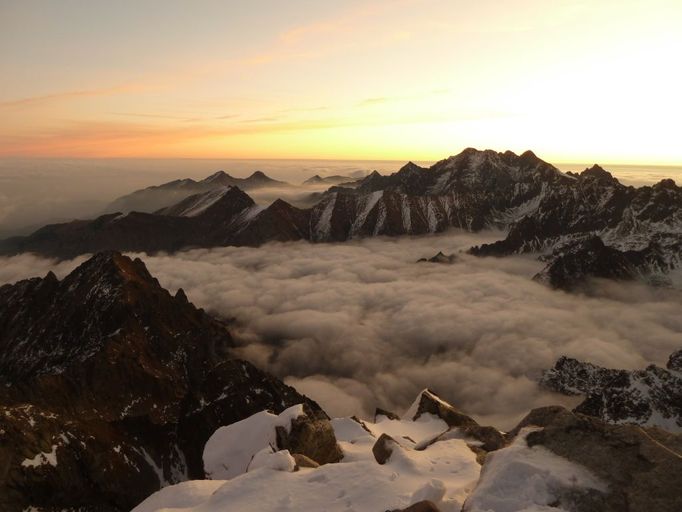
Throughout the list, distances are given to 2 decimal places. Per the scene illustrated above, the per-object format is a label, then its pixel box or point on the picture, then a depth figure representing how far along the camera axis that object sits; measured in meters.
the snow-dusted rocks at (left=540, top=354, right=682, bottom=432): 134.50
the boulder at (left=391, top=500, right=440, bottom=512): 22.31
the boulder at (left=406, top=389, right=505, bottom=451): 55.99
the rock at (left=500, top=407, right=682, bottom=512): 21.58
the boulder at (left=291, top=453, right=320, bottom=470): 32.12
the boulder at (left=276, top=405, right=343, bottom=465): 39.02
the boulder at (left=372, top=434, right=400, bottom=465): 33.16
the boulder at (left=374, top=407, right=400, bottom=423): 63.70
